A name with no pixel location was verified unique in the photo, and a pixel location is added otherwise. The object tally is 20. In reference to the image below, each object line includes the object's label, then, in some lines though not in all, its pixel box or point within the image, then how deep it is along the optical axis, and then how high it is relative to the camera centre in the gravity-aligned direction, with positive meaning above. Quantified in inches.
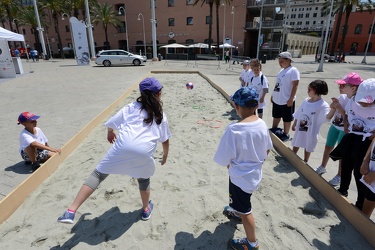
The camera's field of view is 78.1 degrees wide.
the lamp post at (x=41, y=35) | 1197.1 +51.0
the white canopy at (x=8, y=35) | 506.6 +20.2
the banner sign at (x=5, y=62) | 584.3 -42.4
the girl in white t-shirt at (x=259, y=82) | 207.6 -32.3
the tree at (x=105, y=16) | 1660.9 +202.1
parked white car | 911.7 -49.5
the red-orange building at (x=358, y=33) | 2012.8 +103.4
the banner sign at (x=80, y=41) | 908.0 +14.4
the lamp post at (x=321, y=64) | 740.0 -60.6
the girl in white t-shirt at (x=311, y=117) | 142.2 -42.9
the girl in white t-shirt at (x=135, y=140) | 93.1 -37.1
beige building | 1549.0 +131.4
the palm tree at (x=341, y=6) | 1321.0 +225.0
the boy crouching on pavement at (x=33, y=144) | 147.1 -62.0
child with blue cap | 81.9 -37.0
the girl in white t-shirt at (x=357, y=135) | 98.0 -40.1
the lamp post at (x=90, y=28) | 1117.6 +78.1
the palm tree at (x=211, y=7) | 1371.8 +213.1
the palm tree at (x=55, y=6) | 1502.6 +240.7
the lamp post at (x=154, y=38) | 1113.9 +29.7
